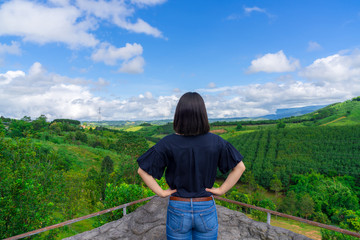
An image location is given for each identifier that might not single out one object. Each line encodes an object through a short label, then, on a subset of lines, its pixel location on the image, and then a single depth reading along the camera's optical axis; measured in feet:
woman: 5.58
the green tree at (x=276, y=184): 163.80
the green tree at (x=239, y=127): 348.18
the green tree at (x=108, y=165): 115.31
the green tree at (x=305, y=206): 125.80
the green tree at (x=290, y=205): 131.74
